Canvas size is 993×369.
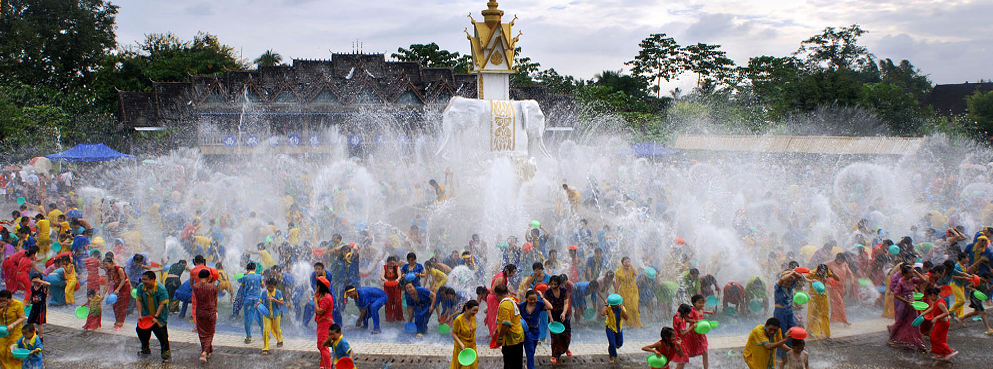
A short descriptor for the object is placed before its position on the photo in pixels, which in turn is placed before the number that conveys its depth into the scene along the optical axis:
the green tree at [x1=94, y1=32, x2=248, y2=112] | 40.66
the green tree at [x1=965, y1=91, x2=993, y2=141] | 32.09
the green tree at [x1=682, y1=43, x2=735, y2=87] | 53.03
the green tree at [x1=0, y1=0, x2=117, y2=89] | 39.22
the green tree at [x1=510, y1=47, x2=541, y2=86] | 49.65
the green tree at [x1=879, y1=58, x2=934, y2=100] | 61.47
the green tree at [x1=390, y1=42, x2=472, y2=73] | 50.50
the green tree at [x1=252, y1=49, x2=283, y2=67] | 53.38
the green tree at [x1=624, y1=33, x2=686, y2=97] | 53.41
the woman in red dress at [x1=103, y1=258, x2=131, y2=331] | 8.19
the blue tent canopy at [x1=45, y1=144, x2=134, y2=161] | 22.08
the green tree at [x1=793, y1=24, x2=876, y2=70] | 51.53
